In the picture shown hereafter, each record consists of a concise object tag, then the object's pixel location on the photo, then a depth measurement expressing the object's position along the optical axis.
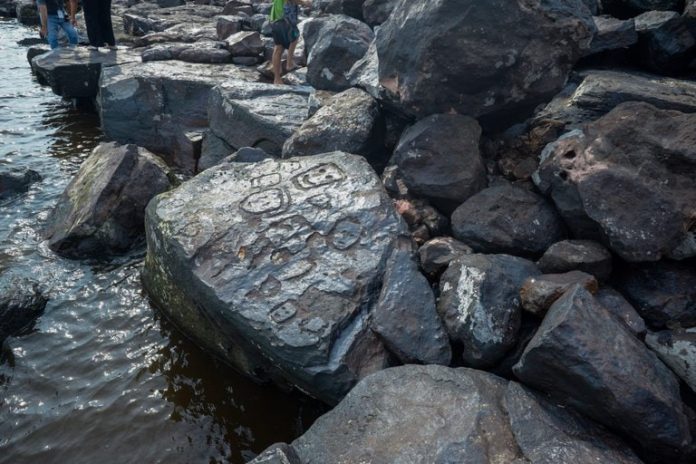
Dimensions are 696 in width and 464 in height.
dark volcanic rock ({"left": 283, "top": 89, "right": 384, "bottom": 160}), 4.84
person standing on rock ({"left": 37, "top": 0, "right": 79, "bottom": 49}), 10.29
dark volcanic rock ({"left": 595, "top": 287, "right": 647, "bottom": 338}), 2.89
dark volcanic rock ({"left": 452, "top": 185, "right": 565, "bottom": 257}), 3.55
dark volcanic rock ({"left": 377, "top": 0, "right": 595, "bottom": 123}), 3.82
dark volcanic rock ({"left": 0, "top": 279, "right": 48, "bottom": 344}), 4.01
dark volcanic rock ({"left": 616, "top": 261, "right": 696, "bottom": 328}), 3.03
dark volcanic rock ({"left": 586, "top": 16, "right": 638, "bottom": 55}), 4.87
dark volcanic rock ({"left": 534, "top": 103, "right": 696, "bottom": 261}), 3.04
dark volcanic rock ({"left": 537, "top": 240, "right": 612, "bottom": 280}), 3.14
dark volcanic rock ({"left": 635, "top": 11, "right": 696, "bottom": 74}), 4.74
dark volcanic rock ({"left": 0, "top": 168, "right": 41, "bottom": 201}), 6.09
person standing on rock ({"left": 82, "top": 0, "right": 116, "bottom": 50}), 10.38
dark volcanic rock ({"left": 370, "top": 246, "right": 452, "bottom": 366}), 3.09
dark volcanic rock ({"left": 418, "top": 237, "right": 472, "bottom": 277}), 3.55
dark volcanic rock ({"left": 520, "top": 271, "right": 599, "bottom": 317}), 2.92
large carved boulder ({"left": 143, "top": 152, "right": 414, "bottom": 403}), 3.20
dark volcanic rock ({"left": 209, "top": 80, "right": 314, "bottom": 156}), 6.05
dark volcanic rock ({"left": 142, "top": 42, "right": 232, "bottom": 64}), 9.23
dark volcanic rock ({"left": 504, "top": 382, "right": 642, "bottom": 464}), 2.35
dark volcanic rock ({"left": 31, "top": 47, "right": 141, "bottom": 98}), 8.85
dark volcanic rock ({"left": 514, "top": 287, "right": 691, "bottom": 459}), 2.41
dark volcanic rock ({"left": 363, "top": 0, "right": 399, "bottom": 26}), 7.48
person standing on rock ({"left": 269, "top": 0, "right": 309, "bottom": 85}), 7.73
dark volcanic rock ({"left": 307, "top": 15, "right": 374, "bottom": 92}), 6.42
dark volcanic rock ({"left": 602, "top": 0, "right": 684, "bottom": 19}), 5.43
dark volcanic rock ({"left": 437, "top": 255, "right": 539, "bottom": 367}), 3.00
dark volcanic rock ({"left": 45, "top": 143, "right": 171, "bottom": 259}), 5.00
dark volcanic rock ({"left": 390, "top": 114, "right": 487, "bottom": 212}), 4.02
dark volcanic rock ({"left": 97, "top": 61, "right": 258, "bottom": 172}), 7.76
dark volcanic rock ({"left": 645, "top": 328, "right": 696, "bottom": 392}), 2.70
